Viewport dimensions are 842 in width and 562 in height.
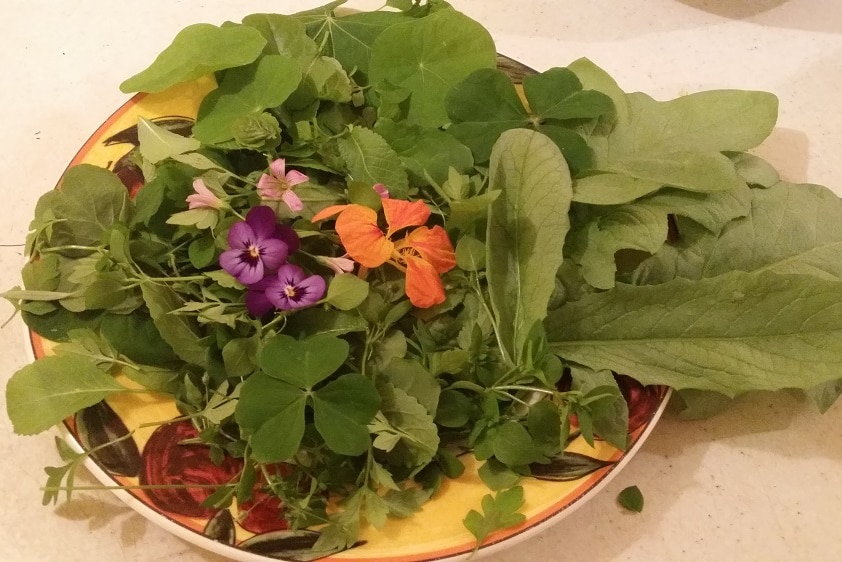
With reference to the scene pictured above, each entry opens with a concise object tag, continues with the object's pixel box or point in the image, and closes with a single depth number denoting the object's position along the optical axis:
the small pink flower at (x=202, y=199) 0.42
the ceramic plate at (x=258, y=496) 0.39
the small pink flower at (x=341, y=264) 0.41
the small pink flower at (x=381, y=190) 0.43
